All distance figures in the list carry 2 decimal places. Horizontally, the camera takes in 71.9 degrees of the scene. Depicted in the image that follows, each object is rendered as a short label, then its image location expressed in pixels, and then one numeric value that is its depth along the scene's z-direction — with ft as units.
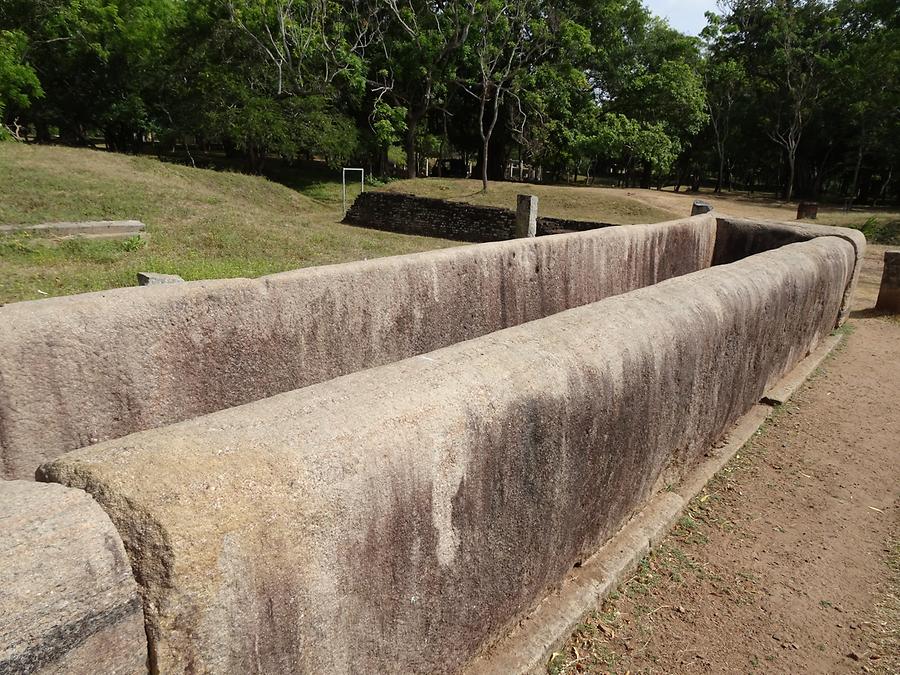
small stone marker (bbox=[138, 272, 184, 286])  17.21
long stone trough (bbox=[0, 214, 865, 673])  4.18
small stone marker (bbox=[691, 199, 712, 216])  32.37
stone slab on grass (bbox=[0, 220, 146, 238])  29.17
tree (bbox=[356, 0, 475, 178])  77.41
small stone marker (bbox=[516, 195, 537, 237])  38.27
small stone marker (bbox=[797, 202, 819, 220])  55.31
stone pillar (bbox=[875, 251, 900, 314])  26.63
